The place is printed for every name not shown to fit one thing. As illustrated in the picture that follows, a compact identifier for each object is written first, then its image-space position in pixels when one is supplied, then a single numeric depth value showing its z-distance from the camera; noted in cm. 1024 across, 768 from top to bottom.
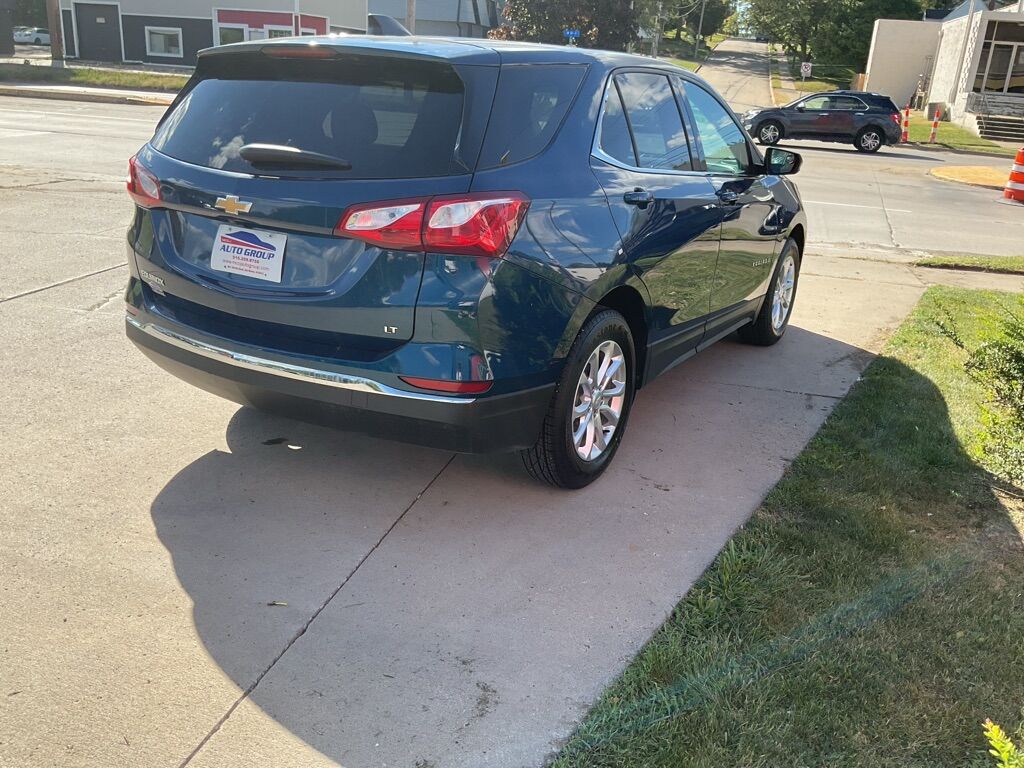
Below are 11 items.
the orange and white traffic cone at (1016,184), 1672
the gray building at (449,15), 5459
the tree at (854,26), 6001
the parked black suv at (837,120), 2592
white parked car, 6141
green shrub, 440
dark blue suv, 332
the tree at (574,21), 5025
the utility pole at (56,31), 3625
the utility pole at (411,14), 3434
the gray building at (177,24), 4209
